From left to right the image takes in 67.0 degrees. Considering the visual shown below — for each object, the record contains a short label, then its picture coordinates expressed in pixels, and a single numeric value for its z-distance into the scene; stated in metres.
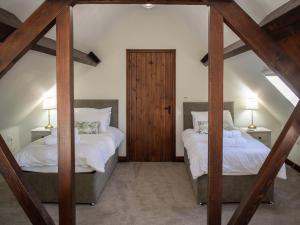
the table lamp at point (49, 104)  3.74
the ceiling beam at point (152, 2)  1.58
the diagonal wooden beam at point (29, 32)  1.53
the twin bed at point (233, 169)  2.53
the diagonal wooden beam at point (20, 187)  1.52
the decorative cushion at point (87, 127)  3.50
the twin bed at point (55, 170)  2.56
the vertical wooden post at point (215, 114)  1.57
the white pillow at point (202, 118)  3.71
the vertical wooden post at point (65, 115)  1.54
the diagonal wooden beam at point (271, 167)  1.47
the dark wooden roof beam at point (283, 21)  1.33
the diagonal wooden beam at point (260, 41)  1.53
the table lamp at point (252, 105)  3.87
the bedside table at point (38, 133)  3.65
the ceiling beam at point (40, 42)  1.57
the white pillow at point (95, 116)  3.67
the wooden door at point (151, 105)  3.98
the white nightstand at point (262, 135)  3.70
